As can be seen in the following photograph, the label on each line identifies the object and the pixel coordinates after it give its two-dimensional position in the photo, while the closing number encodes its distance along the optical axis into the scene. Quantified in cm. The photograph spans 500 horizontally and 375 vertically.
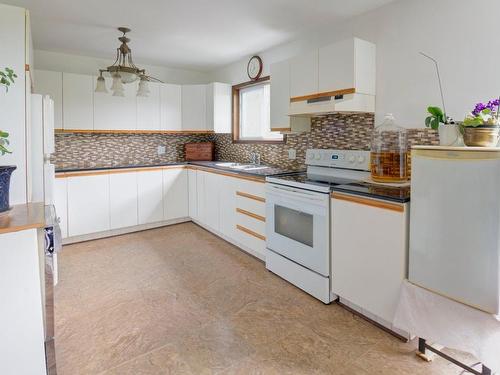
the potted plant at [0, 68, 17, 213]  156
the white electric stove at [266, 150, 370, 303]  242
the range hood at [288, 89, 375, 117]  255
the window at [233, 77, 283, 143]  412
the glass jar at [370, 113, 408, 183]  238
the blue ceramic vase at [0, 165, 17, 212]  158
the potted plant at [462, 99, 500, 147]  170
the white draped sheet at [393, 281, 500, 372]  158
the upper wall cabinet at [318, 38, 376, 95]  253
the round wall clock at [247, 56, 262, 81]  399
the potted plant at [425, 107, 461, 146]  184
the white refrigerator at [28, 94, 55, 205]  241
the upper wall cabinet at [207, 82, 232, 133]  456
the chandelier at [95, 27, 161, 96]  300
